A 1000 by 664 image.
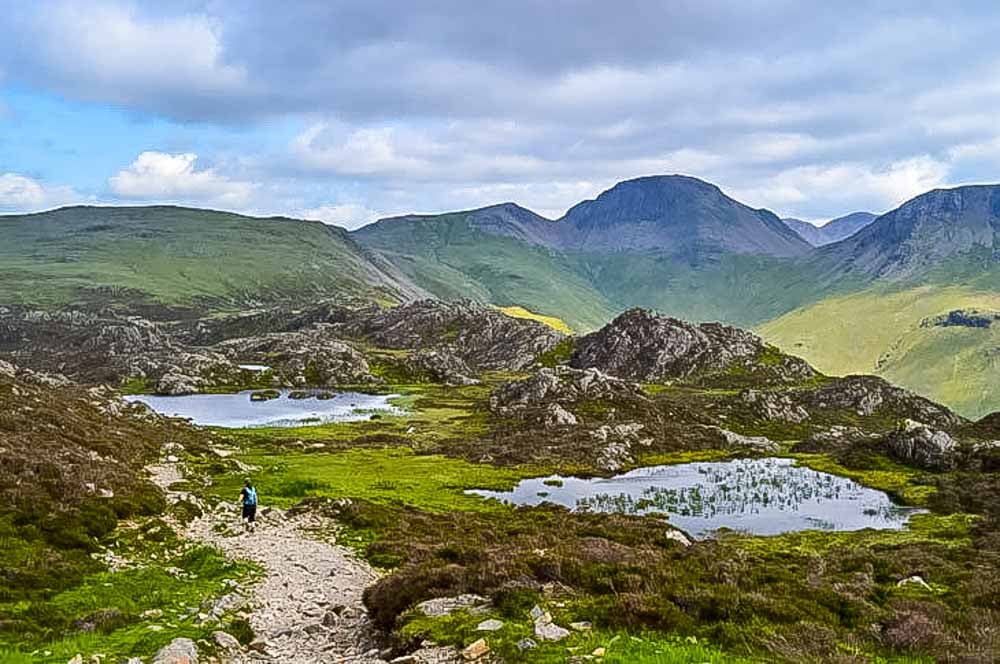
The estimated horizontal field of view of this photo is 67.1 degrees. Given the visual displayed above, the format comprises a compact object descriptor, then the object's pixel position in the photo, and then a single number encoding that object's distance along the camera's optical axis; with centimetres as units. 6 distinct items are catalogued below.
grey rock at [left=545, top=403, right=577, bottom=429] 12694
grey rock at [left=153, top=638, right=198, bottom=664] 2081
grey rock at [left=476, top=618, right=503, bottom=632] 2072
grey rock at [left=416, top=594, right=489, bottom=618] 2373
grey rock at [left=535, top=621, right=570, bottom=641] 1959
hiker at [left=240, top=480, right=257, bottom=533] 4497
